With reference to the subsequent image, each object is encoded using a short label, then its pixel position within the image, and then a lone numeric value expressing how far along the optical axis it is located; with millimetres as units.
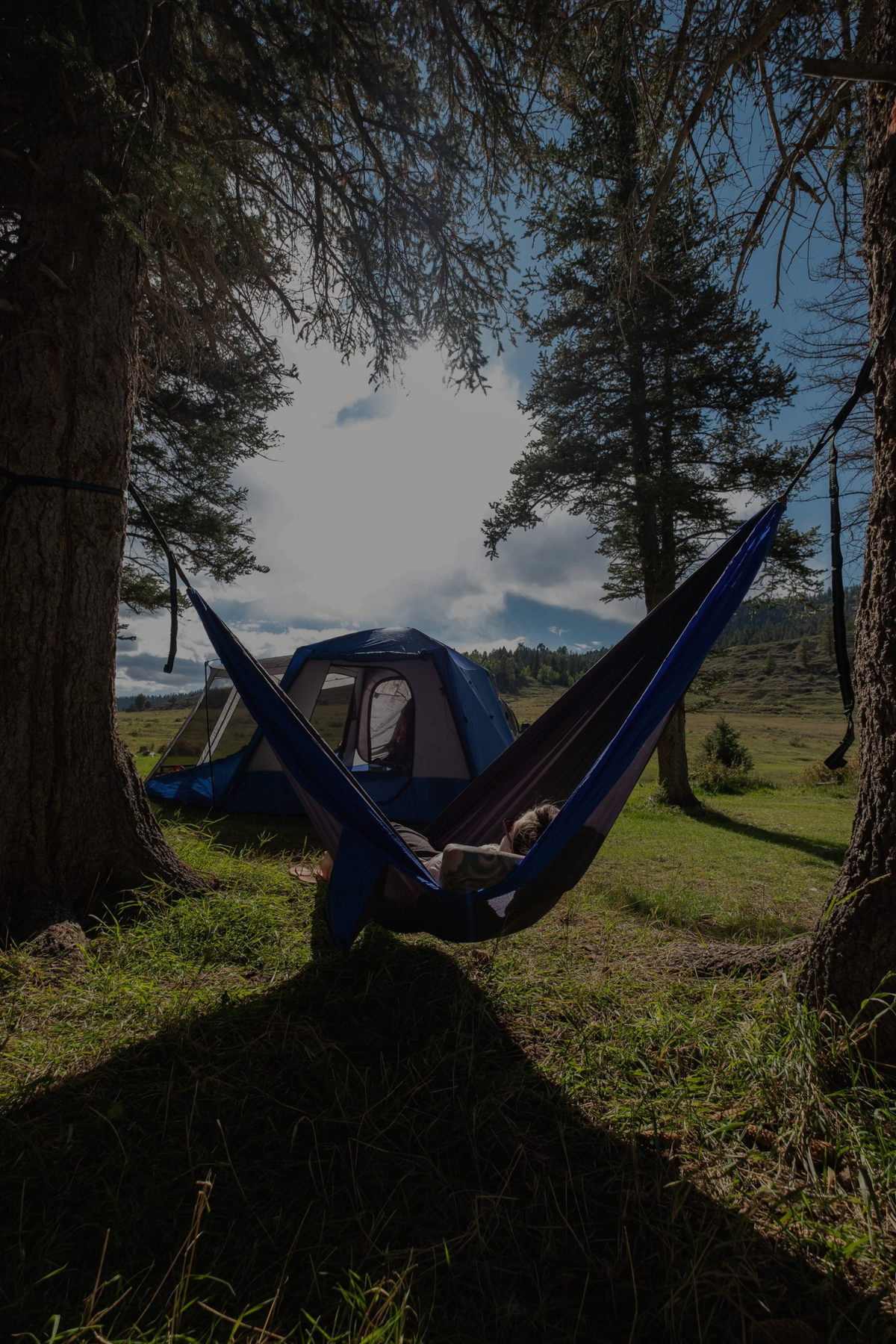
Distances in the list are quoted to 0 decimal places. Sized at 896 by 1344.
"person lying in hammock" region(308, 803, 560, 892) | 1714
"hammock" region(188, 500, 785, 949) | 1488
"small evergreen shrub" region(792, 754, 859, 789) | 10016
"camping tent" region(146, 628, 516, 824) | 4652
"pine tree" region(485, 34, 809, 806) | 5973
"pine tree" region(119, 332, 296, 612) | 5828
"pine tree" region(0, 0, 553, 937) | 1958
